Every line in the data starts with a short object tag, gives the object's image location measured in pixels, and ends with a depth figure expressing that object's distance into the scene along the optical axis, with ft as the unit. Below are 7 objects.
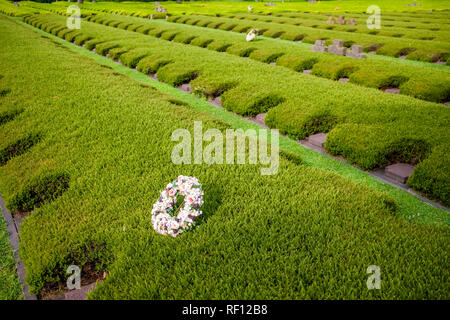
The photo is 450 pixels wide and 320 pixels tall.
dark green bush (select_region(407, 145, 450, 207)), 15.60
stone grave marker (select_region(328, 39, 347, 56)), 48.67
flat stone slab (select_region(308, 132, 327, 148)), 22.31
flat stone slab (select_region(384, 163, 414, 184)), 17.60
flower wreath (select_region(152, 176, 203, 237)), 11.90
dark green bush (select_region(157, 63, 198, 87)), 38.50
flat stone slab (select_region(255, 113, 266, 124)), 27.42
